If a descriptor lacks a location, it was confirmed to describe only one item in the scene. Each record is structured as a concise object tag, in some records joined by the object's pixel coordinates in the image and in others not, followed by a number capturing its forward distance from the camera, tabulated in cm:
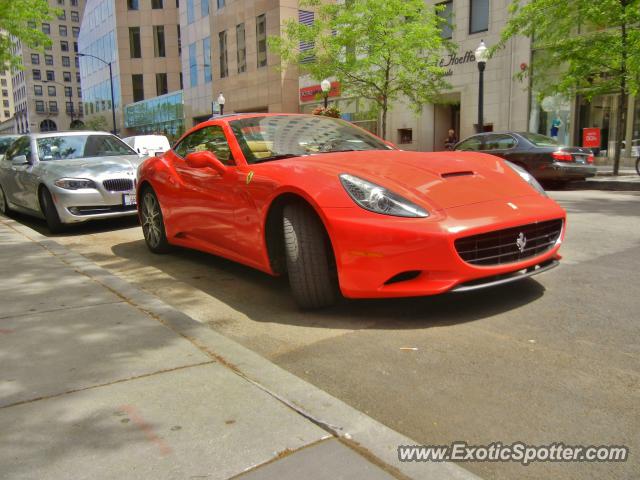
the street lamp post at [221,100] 3002
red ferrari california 338
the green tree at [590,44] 1398
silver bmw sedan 773
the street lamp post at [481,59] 1659
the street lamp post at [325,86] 2172
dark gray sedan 1254
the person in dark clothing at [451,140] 2149
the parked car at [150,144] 1830
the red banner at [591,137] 1878
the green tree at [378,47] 1925
